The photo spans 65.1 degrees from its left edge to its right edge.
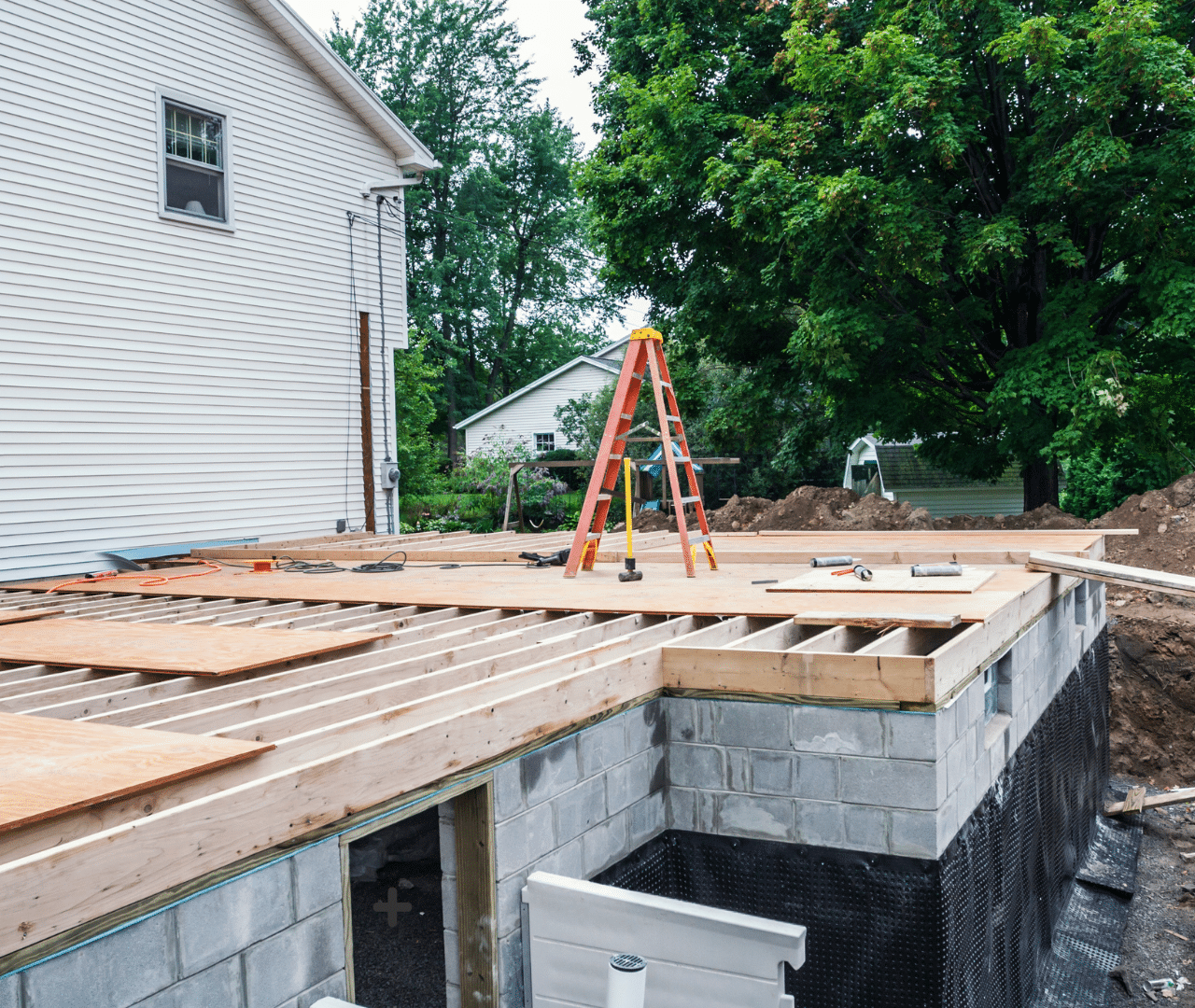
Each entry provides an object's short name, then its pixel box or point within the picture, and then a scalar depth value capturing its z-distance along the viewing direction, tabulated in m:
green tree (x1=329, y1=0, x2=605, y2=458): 37.72
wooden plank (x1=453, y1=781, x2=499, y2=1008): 3.29
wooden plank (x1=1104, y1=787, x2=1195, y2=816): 8.27
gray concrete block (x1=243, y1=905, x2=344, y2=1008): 2.49
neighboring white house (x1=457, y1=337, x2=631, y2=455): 33.66
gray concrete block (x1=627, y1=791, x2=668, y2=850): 4.06
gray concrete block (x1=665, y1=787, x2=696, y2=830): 4.25
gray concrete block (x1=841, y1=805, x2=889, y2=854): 3.81
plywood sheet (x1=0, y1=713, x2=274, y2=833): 2.26
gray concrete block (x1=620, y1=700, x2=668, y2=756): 4.06
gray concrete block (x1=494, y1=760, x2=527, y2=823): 3.33
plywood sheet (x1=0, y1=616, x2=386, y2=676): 4.04
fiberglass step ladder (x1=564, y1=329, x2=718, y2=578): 6.70
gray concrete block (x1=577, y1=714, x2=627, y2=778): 3.76
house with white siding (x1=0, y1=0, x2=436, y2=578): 9.37
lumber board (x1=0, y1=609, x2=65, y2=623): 5.88
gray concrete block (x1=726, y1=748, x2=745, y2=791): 4.10
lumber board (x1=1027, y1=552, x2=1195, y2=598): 5.54
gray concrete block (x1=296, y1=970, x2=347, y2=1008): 2.63
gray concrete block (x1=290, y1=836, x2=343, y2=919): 2.62
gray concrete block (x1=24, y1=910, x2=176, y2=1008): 1.99
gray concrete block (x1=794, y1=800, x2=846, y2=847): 3.90
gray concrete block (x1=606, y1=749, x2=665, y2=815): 3.93
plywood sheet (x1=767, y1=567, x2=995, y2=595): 5.32
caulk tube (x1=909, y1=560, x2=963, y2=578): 5.76
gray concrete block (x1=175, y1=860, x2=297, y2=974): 2.30
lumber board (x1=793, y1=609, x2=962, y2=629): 4.29
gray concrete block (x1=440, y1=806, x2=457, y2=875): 3.37
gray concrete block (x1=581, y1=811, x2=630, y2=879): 3.76
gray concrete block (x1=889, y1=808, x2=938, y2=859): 3.71
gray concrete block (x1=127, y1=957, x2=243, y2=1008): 2.26
